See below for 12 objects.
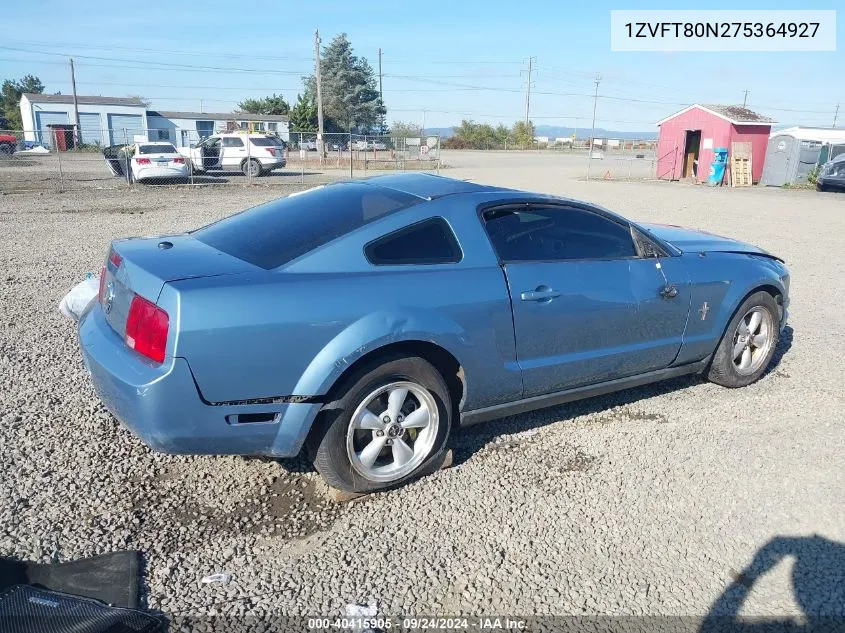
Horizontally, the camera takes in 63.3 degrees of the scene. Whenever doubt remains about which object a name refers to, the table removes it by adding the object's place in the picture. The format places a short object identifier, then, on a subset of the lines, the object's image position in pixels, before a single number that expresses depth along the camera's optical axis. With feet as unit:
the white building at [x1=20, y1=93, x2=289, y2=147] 191.11
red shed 92.32
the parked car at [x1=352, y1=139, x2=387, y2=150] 102.06
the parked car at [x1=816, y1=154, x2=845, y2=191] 78.74
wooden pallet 91.30
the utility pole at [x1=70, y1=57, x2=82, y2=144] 186.26
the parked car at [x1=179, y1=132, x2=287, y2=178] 85.59
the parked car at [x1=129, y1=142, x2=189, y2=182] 71.67
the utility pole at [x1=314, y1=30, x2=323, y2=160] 158.65
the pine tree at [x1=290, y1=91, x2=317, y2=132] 220.02
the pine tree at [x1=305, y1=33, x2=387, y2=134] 237.86
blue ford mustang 9.96
